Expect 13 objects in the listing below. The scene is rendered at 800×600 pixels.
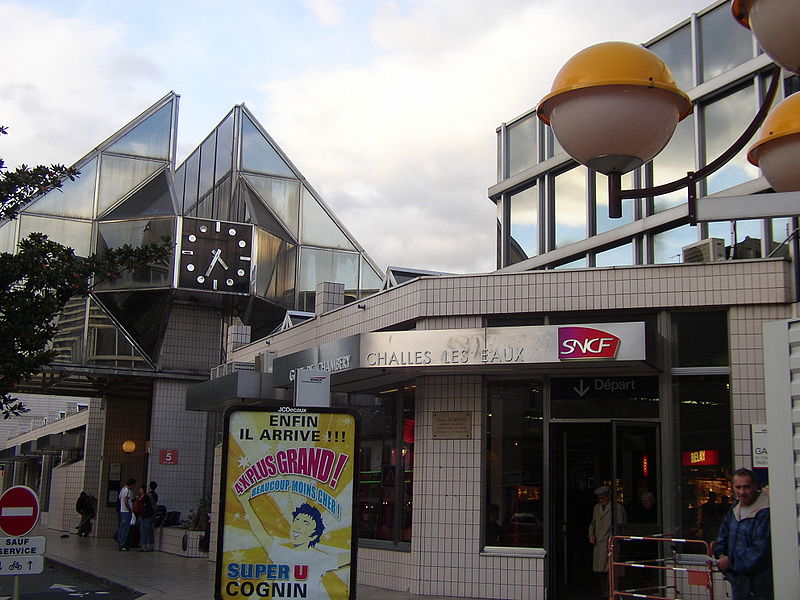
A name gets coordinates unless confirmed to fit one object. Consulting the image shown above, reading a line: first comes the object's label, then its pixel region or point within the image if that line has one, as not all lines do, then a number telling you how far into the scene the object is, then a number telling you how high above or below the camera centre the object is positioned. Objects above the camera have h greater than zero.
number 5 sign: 24.23 +0.05
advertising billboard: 5.84 -0.28
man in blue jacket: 7.21 -0.54
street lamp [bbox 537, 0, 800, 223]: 4.84 +1.82
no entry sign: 10.20 -0.59
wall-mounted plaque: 13.63 +0.56
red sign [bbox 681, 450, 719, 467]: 12.48 +0.16
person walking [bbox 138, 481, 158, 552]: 22.58 -1.49
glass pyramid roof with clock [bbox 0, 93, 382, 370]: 24.17 +5.97
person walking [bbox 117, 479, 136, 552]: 22.62 -1.34
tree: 12.45 +2.36
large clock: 24.02 +5.05
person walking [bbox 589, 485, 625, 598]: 12.48 -0.78
